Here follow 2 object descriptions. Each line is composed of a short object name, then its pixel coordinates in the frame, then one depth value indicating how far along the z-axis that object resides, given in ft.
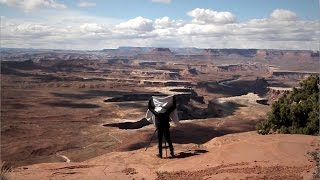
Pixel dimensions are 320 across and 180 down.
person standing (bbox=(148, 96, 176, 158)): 27.22
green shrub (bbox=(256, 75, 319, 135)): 36.26
